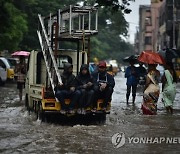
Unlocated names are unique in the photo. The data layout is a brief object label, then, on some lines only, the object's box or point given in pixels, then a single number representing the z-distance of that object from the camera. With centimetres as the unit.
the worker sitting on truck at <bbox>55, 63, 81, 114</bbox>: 1146
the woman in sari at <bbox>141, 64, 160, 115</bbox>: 1270
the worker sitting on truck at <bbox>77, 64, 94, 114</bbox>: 1153
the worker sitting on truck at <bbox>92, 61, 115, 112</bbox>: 1173
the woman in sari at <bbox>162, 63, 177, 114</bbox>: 1360
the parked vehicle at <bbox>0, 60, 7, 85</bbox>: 2872
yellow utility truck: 1181
